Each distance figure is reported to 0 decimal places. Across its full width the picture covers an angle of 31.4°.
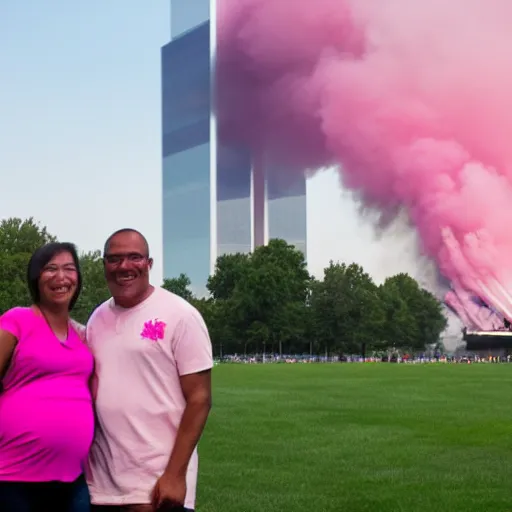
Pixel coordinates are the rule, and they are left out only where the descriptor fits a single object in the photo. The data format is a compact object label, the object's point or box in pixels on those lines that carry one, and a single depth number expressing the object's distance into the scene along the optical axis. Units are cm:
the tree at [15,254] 6203
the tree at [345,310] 9131
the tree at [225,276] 10481
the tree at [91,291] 6794
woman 404
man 402
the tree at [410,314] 9669
